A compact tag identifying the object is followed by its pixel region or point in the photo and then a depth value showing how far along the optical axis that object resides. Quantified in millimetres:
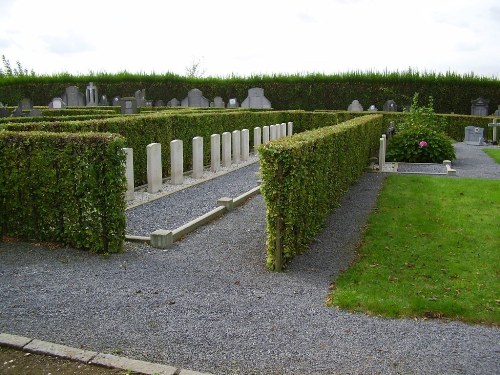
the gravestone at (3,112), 17281
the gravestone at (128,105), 18753
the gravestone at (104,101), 33594
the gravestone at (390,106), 30781
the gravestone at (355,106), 31589
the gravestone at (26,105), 24359
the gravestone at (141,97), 27875
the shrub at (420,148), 16438
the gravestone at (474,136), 23609
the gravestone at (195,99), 32719
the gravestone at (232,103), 32094
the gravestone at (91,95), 33150
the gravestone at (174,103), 33531
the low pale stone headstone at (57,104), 30136
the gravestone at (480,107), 29453
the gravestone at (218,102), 32562
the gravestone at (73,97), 32241
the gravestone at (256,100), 32656
